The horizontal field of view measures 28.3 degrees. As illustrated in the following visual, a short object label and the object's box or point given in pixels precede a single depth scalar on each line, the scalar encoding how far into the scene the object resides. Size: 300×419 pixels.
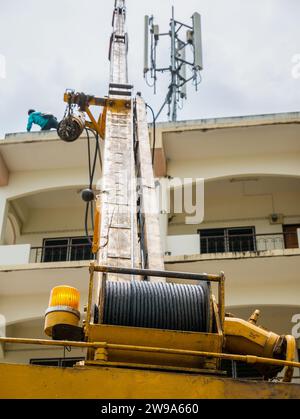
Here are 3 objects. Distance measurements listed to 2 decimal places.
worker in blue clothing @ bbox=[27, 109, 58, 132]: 15.90
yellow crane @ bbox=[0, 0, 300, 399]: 4.03
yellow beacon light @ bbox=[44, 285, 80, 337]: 5.19
